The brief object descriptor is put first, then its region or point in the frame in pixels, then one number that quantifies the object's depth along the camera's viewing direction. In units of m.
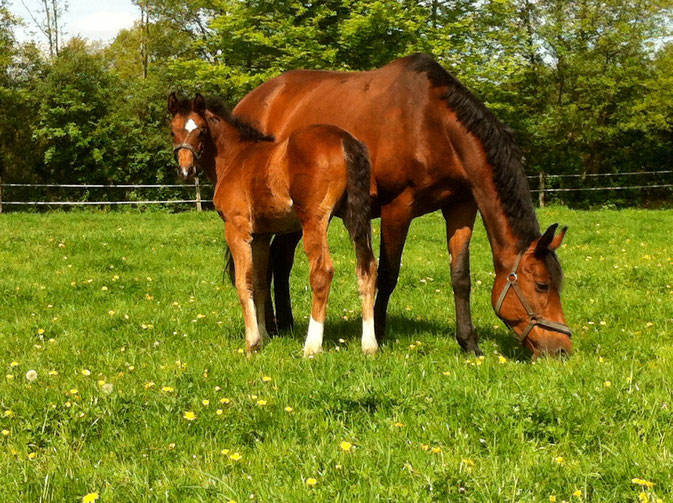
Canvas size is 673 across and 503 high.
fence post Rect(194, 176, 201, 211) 24.81
